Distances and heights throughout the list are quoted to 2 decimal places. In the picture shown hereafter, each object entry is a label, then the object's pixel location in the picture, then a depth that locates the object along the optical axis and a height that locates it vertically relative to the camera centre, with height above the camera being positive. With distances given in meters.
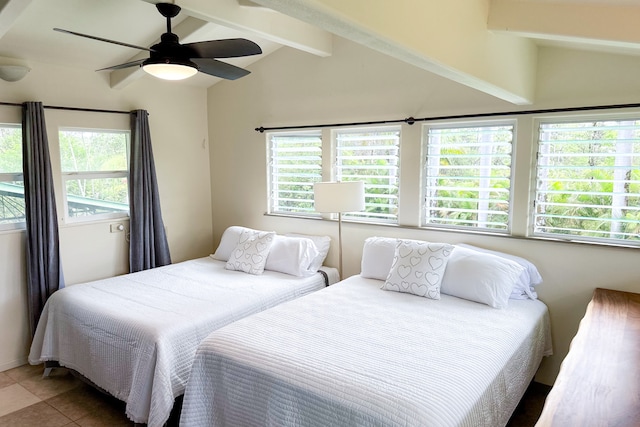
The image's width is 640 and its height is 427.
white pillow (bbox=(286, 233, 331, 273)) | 3.82 -0.66
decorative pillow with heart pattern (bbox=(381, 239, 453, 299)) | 2.93 -0.64
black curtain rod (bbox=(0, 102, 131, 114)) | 3.32 +0.56
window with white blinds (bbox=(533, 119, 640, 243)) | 2.71 -0.02
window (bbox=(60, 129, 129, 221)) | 3.76 +0.02
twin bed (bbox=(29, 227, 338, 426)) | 2.54 -0.93
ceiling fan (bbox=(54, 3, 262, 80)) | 2.42 +0.71
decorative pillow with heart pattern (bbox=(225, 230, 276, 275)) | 3.75 -0.69
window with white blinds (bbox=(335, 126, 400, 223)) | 3.66 +0.10
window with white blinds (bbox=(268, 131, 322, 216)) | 4.12 +0.06
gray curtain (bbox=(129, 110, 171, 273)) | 3.99 -0.21
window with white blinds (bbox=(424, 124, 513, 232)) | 3.16 +0.01
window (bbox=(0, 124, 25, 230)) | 3.40 -0.04
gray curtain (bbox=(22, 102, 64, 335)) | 3.34 -0.32
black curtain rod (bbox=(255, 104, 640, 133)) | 2.70 +0.45
